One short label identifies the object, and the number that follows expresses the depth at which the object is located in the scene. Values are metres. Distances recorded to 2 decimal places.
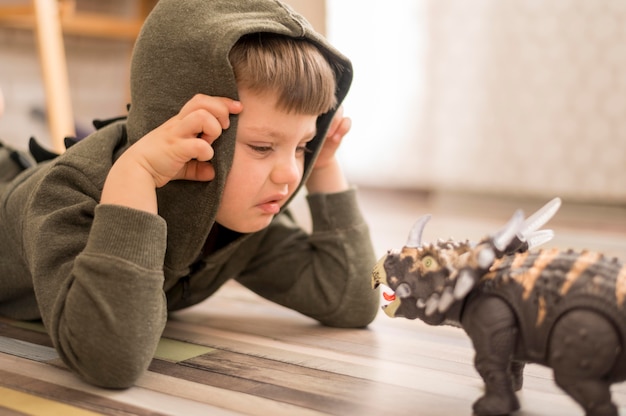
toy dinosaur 0.61
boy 0.80
